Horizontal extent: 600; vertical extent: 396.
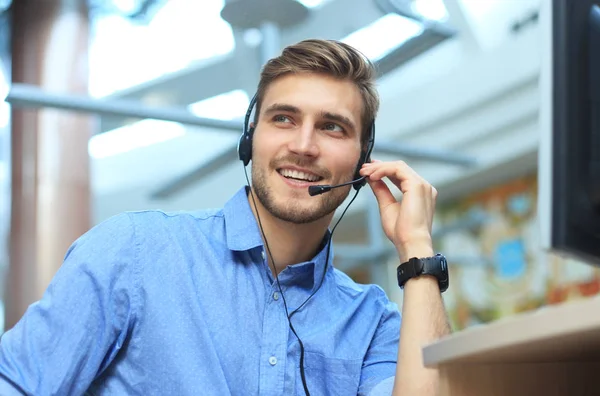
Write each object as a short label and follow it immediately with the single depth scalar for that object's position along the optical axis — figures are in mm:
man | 1203
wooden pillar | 2591
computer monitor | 822
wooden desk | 672
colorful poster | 4410
